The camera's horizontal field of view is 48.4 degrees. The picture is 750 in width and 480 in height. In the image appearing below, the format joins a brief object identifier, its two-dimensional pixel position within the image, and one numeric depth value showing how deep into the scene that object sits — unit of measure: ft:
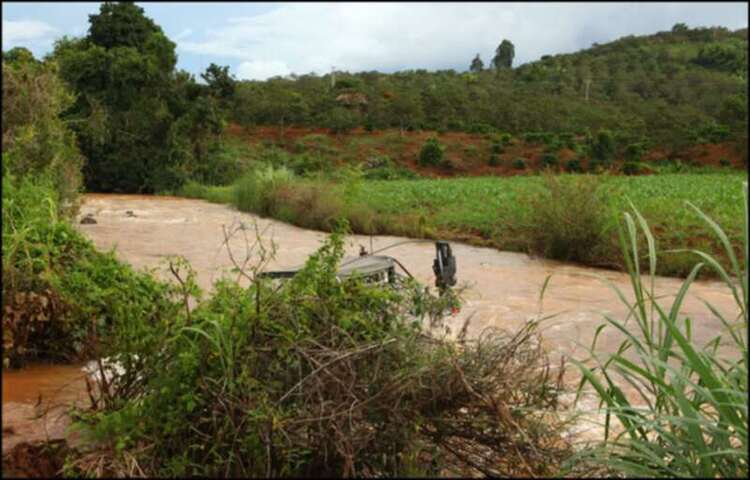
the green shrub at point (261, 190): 51.44
